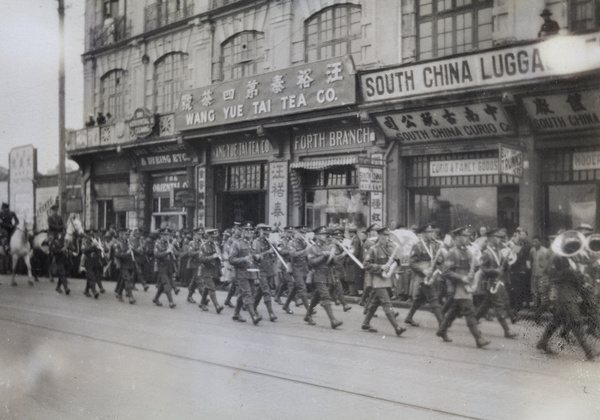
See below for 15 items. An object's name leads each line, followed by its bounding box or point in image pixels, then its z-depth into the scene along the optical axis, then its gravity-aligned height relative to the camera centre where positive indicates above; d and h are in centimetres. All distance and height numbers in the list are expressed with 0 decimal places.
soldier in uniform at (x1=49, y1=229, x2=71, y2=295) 1706 -115
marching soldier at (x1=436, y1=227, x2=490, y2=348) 934 -96
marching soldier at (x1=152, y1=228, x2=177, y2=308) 1442 -116
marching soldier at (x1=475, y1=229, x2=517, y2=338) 1020 -111
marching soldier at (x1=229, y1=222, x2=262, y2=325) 1173 -103
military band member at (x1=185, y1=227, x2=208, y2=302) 1434 -92
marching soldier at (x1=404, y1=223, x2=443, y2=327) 1098 -99
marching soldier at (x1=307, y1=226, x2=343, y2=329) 1130 -89
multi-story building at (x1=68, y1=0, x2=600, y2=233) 1324 +287
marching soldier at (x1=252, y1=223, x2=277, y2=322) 1230 -92
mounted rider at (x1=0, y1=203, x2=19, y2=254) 1335 -6
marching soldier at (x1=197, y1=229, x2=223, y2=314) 1336 -109
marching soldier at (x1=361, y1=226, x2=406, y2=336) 1049 -104
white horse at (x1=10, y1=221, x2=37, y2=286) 1750 -73
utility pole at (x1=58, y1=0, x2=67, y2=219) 956 +257
